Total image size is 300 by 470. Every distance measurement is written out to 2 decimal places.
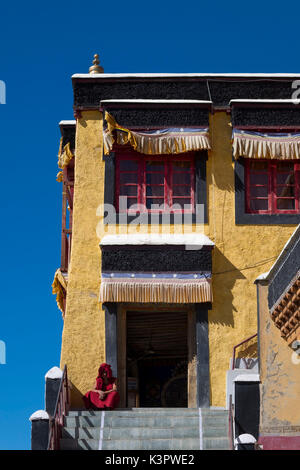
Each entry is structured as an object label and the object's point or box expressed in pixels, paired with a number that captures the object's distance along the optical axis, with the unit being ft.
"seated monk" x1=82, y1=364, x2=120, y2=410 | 60.85
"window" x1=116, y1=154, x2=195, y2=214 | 67.46
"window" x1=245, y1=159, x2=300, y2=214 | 67.87
